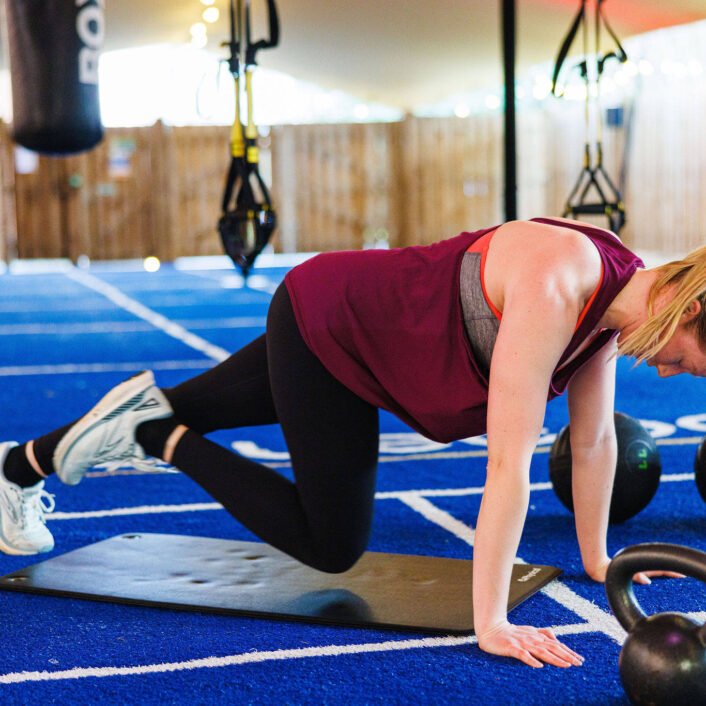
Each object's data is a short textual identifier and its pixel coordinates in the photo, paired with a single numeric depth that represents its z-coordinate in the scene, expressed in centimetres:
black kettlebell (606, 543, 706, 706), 179
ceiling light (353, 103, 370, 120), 1906
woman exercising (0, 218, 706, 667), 208
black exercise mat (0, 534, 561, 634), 247
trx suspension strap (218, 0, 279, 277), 547
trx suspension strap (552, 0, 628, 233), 529
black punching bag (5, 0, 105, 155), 470
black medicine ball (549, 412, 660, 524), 312
